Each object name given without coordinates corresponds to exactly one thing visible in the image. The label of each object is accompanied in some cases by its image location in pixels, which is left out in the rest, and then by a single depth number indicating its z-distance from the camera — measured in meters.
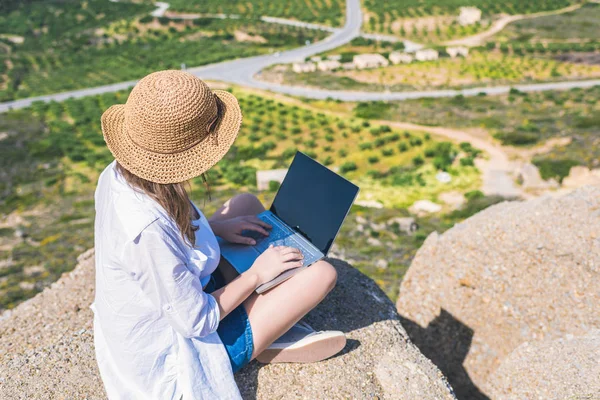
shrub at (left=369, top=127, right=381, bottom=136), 25.80
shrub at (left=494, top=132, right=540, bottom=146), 22.72
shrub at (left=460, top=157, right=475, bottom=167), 20.75
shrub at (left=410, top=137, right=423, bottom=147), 23.81
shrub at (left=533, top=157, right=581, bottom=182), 18.55
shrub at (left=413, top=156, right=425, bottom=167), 21.42
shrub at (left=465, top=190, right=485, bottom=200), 17.61
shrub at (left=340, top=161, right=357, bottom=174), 21.72
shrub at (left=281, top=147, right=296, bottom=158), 24.38
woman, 3.12
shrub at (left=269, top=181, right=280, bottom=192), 19.04
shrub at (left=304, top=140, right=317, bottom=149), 25.27
